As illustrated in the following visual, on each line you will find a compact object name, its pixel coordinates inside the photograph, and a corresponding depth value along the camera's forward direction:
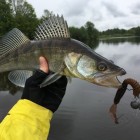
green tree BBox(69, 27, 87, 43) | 42.06
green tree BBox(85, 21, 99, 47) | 61.34
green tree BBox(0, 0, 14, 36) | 22.33
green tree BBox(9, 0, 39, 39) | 18.88
